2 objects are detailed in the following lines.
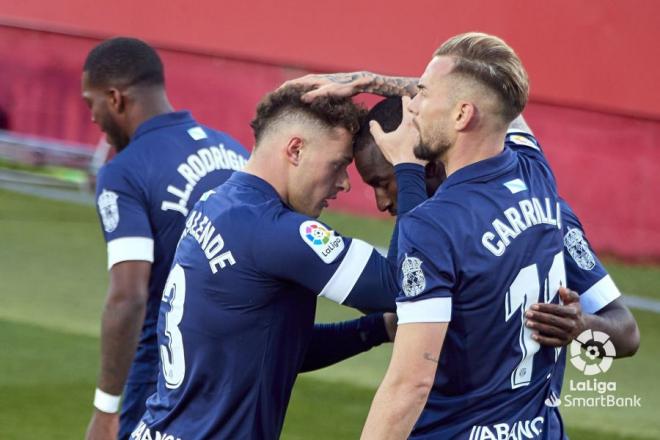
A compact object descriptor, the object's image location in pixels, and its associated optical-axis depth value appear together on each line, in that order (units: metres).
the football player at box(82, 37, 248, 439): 11.09
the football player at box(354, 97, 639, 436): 8.69
